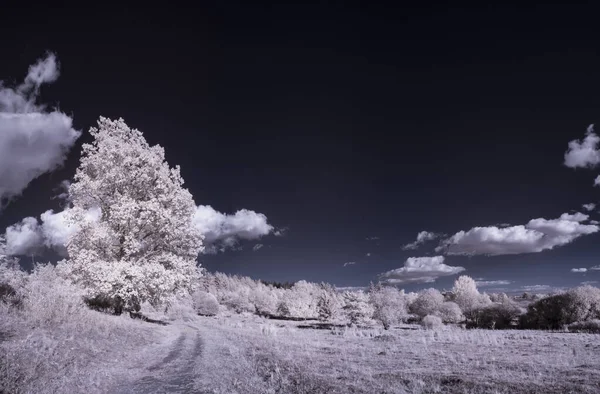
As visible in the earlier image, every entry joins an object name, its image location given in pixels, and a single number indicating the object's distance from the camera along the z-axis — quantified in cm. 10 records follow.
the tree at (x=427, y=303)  5996
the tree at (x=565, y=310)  4138
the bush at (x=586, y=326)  3378
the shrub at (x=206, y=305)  8206
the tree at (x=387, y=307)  4681
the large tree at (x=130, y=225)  1873
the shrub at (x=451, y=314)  5712
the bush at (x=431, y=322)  4296
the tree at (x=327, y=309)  7769
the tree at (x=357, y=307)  4916
